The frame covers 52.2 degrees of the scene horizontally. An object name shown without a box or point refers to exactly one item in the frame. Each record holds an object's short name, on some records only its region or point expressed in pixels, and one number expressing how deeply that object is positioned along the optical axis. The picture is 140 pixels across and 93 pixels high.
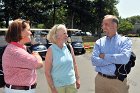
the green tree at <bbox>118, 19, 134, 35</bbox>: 52.44
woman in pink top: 1.63
